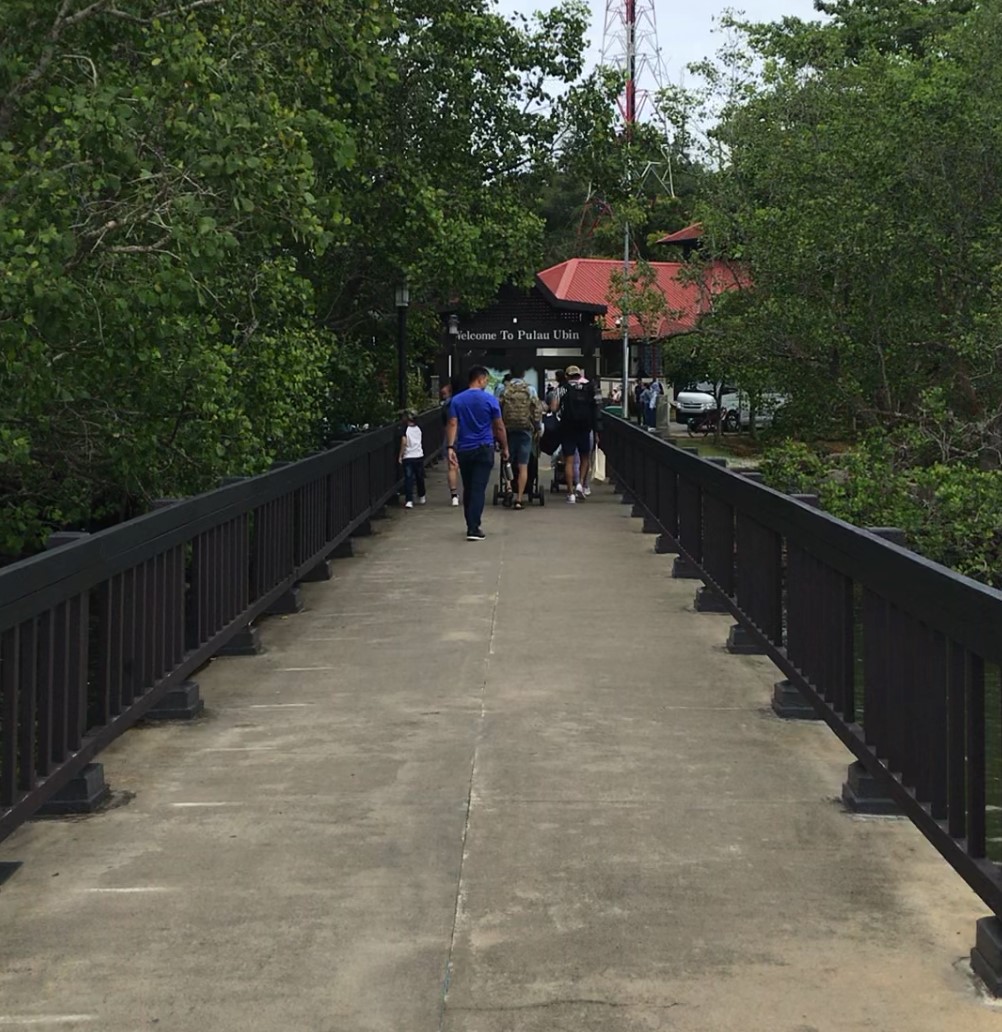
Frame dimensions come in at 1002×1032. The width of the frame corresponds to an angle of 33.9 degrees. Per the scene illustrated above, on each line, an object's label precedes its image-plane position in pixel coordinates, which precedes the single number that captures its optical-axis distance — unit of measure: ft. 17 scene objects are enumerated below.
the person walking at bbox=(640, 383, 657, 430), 167.18
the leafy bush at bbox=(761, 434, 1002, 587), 51.88
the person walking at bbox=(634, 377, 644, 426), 168.96
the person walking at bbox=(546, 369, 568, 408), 97.55
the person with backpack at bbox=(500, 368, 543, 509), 65.21
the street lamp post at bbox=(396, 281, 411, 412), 83.80
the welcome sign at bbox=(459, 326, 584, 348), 100.32
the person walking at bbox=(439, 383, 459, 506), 70.28
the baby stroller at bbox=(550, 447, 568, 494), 76.48
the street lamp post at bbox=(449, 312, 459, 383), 101.65
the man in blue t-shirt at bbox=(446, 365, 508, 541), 54.90
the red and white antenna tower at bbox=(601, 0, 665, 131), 246.68
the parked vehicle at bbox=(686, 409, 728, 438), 180.24
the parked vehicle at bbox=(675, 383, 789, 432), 183.39
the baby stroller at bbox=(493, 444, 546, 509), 69.26
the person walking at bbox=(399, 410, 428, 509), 68.33
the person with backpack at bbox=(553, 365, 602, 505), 69.62
